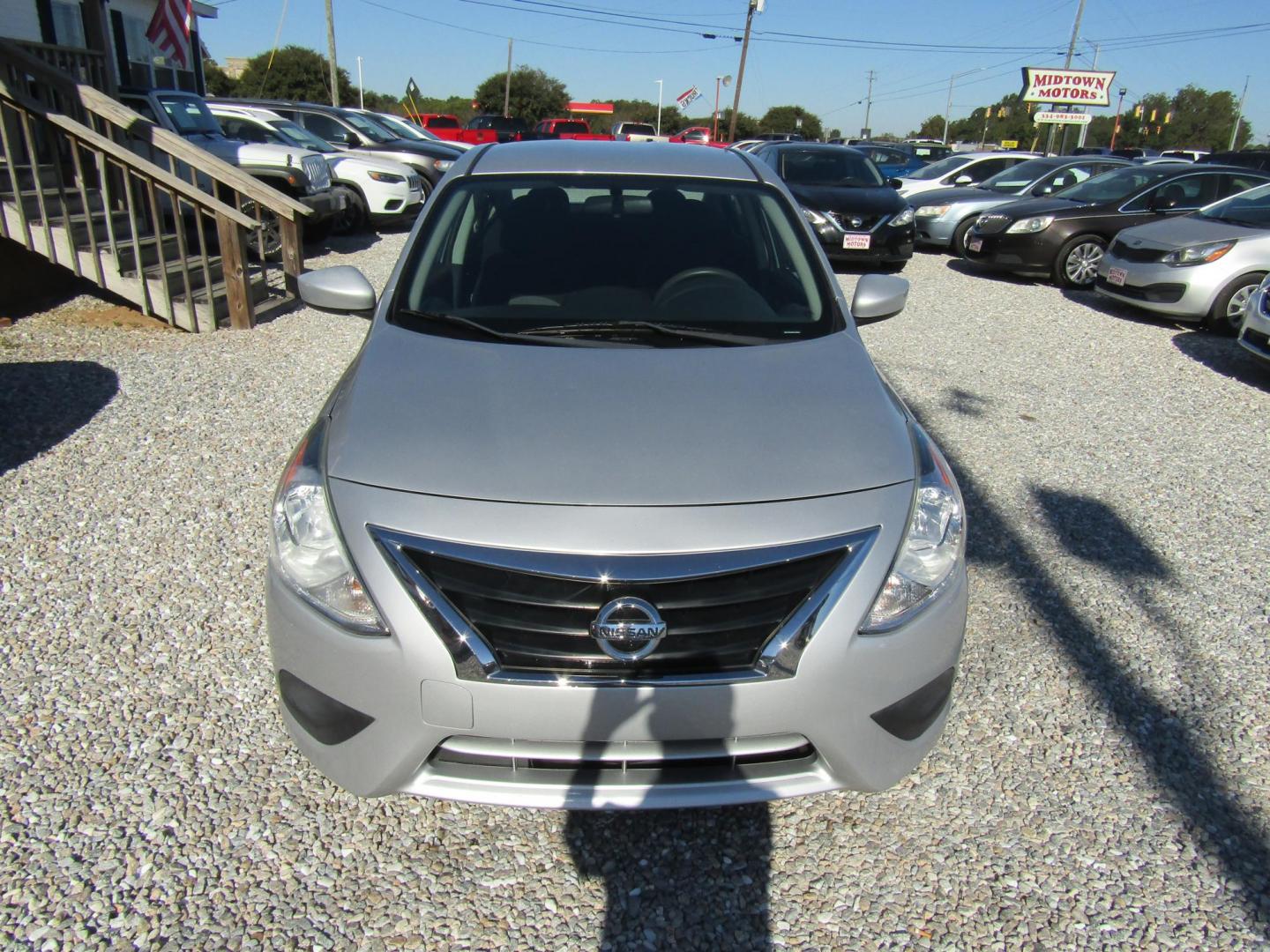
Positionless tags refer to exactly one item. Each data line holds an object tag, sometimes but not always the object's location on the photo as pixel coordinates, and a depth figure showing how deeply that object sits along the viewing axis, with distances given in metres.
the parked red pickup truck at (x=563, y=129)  33.41
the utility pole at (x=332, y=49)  29.08
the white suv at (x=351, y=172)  12.72
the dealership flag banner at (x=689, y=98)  38.72
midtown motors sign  33.50
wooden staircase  7.30
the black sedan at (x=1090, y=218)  11.01
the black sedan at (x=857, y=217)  11.38
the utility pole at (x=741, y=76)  42.26
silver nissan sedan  2.01
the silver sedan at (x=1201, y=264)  8.60
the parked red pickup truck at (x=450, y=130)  33.19
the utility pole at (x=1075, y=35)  42.72
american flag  12.53
